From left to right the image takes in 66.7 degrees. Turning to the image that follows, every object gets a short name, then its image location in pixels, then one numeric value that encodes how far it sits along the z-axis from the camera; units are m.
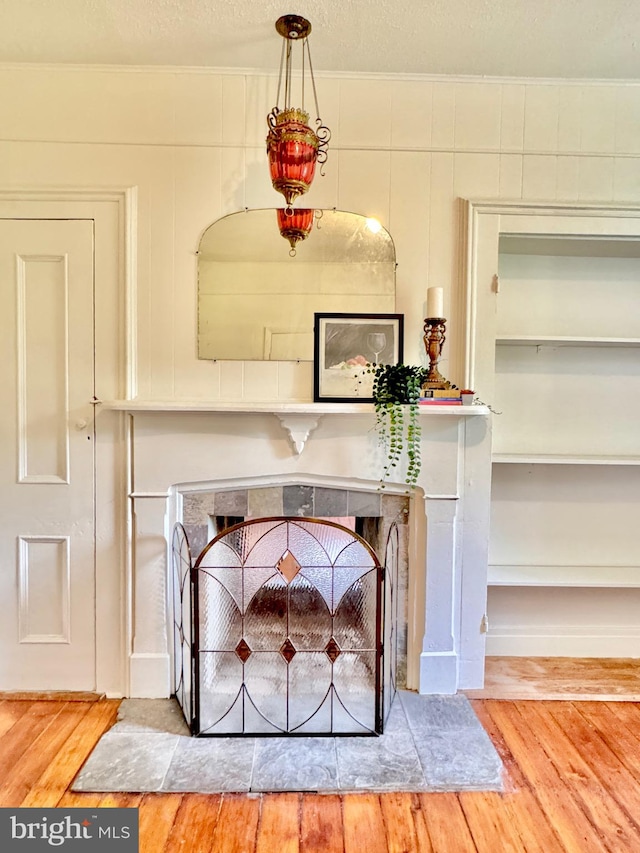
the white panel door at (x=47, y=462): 2.03
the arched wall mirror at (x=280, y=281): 2.03
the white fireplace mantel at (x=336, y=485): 2.01
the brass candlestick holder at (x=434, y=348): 1.96
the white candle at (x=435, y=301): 1.90
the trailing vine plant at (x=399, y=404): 1.87
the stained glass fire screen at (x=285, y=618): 1.96
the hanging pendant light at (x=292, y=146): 1.66
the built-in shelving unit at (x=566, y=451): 2.30
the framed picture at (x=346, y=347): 2.02
